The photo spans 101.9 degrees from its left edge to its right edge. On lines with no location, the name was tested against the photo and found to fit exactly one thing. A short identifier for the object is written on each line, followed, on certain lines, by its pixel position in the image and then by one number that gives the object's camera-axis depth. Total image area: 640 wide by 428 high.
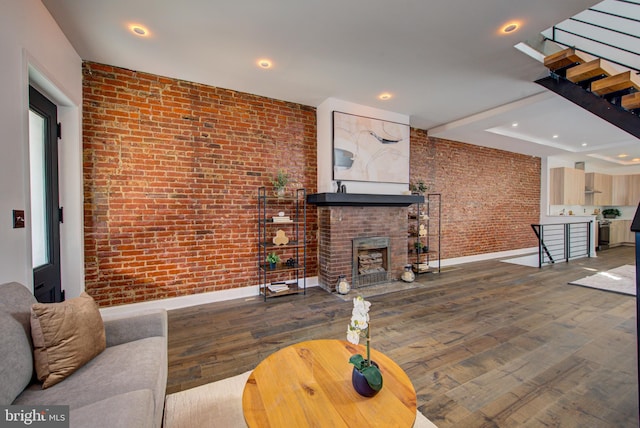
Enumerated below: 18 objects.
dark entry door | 2.25
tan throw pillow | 1.26
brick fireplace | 3.97
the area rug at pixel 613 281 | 3.97
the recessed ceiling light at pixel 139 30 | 2.37
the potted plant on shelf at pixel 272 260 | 3.72
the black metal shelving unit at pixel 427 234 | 5.14
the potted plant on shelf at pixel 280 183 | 3.76
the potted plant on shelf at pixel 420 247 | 5.12
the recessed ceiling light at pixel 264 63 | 2.90
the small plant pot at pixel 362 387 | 1.21
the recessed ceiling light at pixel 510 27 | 2.35
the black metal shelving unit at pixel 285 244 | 3.78
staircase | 2.71
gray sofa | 0.99
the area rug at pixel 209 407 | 1.55
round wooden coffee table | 1.08
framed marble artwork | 4.00
